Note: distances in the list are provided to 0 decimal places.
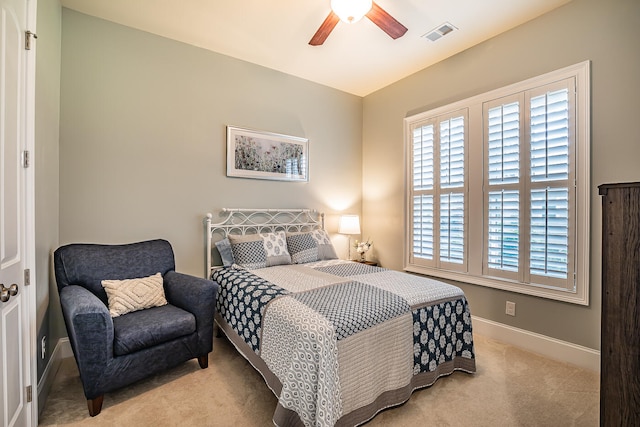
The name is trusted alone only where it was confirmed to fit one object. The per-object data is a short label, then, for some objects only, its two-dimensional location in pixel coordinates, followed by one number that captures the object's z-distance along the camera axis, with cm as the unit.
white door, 130
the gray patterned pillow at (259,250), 302
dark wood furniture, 103
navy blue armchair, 180
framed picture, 343
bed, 156
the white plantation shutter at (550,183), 250
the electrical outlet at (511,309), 285
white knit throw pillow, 221
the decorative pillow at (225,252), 310
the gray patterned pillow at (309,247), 336
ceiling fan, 207
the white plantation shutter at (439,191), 326
